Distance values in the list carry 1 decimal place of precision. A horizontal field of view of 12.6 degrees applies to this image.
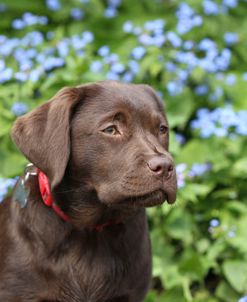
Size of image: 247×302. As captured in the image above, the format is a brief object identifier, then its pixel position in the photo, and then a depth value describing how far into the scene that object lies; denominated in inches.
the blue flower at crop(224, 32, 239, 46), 326.3
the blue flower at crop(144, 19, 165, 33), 308.7
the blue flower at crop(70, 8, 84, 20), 344.1
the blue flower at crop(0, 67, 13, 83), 284.9
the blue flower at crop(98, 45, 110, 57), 300.6
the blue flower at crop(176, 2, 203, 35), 311.3
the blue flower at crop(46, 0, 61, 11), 337.8
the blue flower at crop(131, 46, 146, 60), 297.5
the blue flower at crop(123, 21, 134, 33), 312.7
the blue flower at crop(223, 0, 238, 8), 332.2
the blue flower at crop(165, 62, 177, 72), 299.3
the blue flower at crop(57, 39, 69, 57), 298.9
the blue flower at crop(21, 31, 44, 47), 306.2
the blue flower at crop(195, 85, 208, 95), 303.9
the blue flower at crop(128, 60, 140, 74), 296.2
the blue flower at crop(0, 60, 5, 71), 287.4
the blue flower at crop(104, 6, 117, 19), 341.6
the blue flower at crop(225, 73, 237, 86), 306.2
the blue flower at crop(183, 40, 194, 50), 306.7
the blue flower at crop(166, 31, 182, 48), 301.6
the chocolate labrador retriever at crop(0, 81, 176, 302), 175.5
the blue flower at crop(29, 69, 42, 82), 282.4
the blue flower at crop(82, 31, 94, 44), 307.2
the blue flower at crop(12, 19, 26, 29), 317.8
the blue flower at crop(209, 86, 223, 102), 303.1
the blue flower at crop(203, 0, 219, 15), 326.1
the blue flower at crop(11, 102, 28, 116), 275.5
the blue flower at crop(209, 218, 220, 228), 249.9
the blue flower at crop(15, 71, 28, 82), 284.7
